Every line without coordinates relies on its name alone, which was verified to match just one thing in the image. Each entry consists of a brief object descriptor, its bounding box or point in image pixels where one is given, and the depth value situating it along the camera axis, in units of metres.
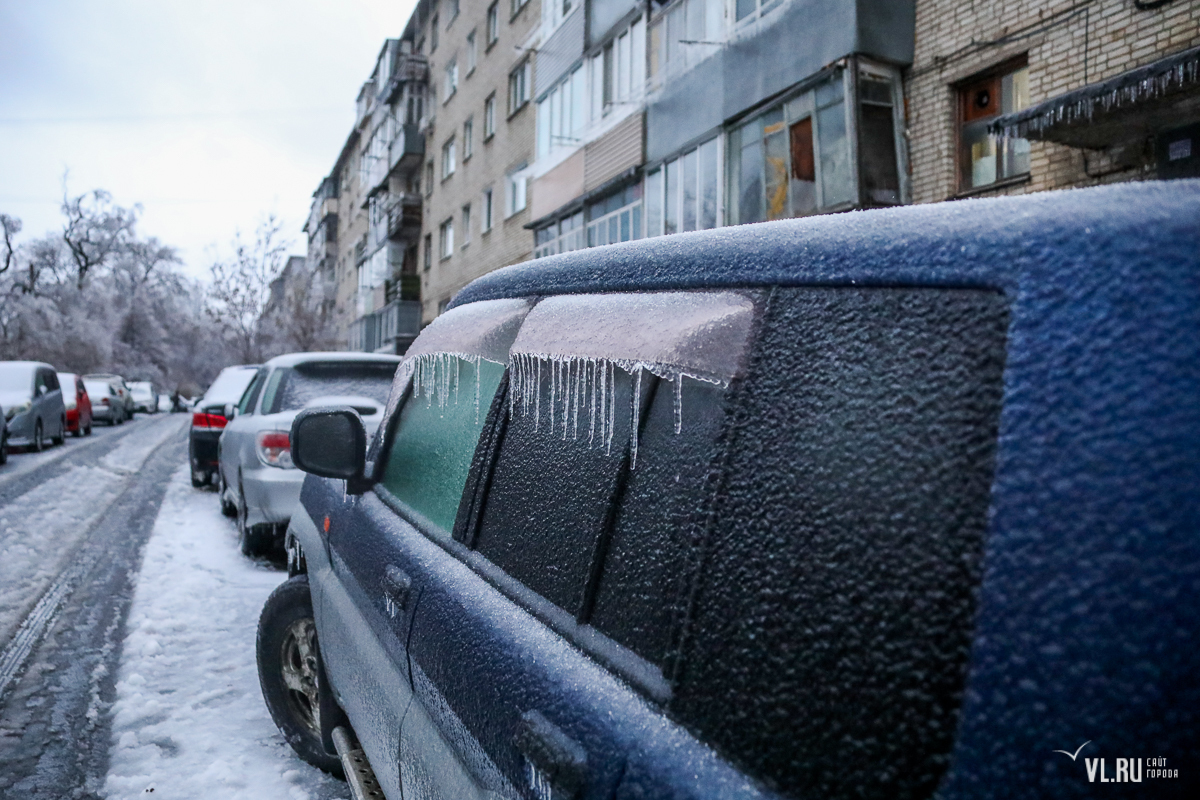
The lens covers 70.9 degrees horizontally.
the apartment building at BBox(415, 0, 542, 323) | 23.50
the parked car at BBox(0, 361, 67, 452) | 15.17
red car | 20.47
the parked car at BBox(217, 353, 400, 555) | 6.33
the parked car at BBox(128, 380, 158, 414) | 38.79
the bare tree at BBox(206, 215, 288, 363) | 34.78
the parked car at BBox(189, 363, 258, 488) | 10.41
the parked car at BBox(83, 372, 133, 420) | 30.69
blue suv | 0.73
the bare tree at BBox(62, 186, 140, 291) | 54.06
